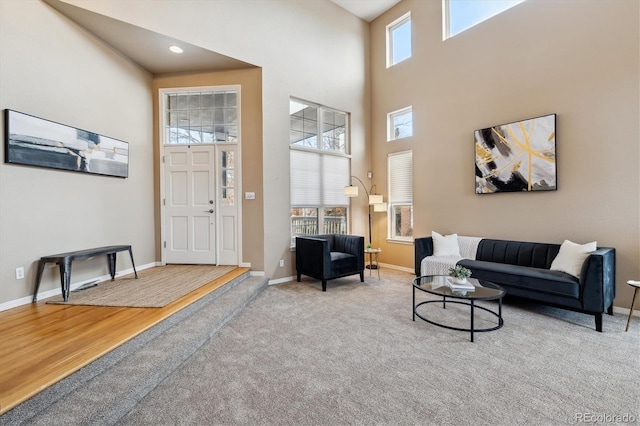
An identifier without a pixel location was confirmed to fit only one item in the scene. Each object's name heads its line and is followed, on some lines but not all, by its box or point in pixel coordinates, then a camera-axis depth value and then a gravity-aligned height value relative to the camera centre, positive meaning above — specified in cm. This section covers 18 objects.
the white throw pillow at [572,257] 321 -57
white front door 479 +13
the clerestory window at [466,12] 441 +323
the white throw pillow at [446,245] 462 -59
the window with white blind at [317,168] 523 +82
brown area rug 300 -92
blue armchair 439 -76
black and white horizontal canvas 287 +78
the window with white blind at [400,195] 570 +30
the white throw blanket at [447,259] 430 -77
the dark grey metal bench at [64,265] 298 -54
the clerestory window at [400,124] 574 +178
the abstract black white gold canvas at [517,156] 383 +75
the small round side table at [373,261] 507 -109
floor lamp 530 +32
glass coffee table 280 -86
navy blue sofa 291 -77
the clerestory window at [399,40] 578 +355
